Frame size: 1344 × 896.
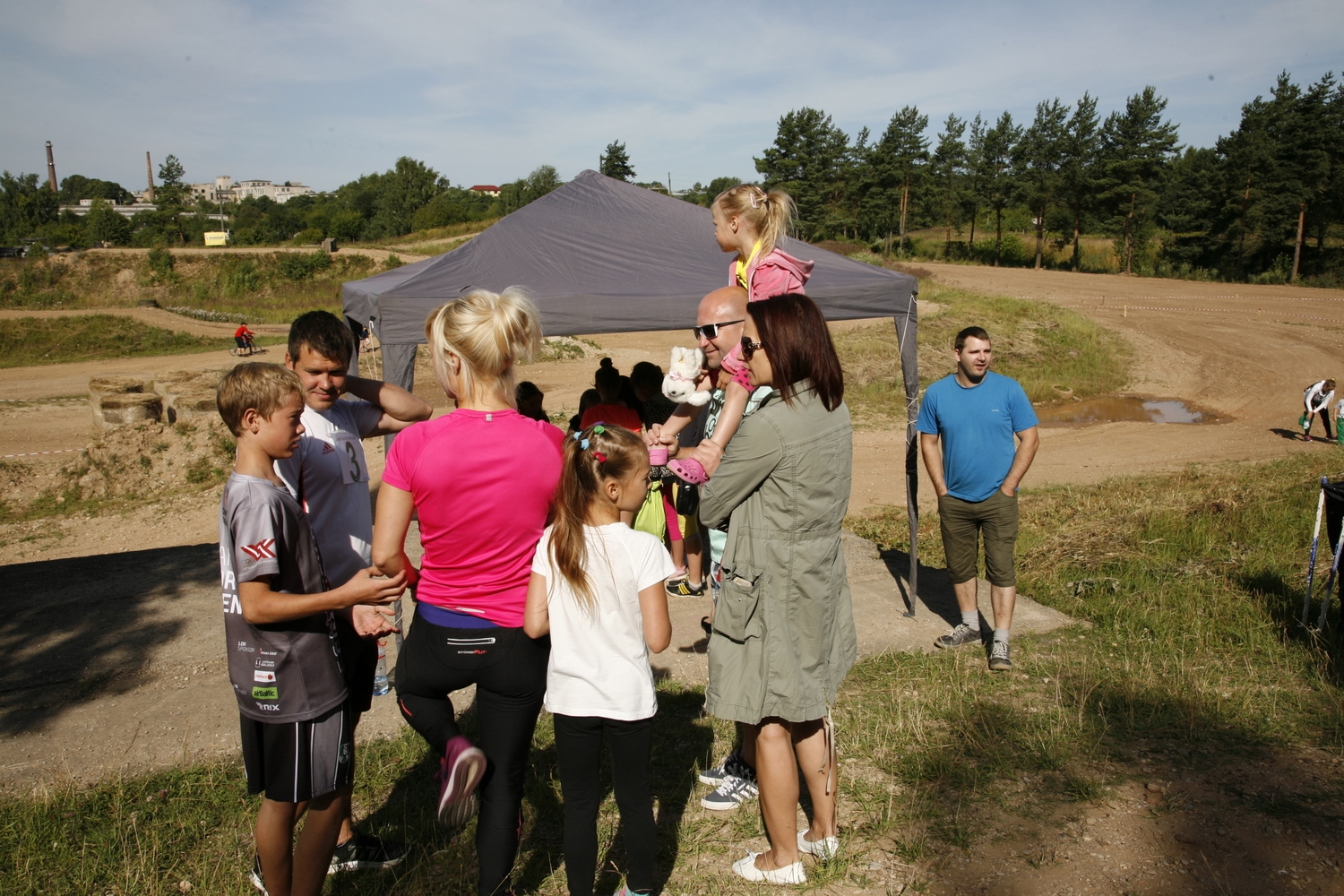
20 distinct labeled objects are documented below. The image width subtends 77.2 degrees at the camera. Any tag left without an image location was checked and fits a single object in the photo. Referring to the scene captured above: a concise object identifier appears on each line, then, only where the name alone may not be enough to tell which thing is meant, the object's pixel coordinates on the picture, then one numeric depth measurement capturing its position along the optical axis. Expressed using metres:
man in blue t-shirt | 4.55
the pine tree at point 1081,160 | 46.12
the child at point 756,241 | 3.61
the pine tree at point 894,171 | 55.12
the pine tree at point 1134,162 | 43.50
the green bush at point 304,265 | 46.81
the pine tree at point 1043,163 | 47.94
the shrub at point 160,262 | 47.97
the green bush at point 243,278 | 46.72
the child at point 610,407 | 5.15
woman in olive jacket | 2.46
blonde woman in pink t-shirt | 2.19
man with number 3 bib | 2.63
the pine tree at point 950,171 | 58.62
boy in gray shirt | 2.15
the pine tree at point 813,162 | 55.72
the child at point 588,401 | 5.74
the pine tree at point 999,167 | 52.28
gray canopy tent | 4.97
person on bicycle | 24.73
